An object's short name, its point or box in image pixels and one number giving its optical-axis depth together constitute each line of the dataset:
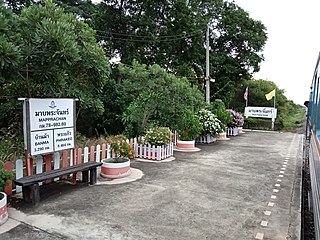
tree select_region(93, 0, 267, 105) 15.95
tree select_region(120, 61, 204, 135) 8.38
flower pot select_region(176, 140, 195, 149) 10.04
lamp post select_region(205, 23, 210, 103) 15.59
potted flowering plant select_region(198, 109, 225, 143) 11.95
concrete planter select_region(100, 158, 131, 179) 6.16
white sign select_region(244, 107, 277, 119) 20.30
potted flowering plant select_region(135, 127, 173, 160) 8.24
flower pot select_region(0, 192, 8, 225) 3.87
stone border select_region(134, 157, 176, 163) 8.07
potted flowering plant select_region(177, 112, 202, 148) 10.05
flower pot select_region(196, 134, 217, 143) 12.14
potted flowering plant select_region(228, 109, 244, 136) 15.57
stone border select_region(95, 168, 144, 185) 5.88
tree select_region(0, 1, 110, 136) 4.26
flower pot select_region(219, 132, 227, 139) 13.68
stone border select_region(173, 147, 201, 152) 9.91
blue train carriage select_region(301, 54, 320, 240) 3.09
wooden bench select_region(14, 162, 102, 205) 4.38
